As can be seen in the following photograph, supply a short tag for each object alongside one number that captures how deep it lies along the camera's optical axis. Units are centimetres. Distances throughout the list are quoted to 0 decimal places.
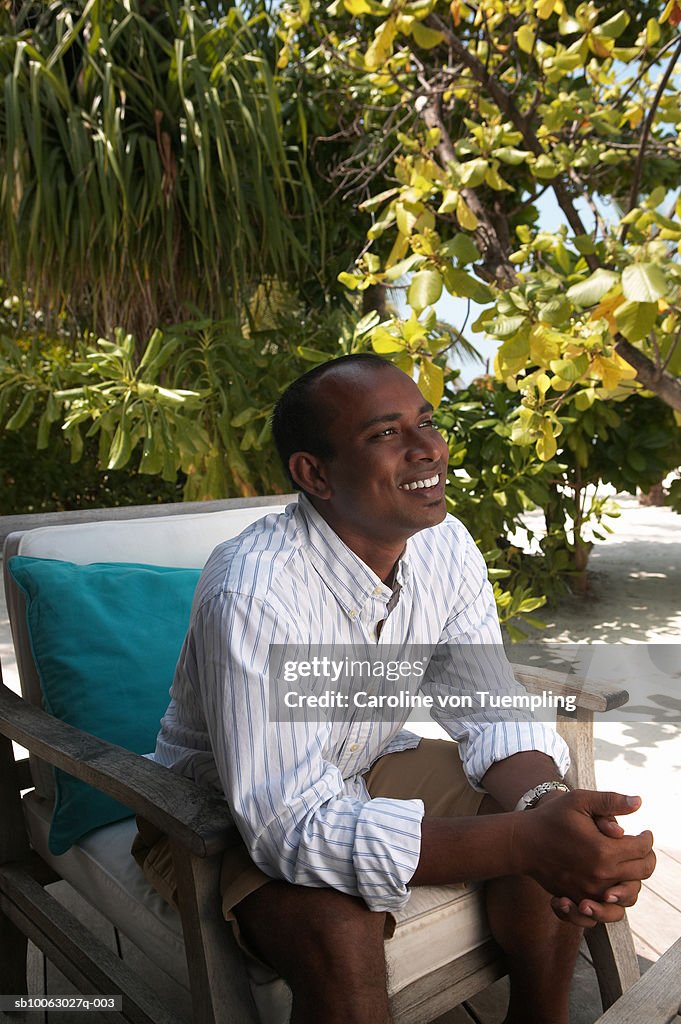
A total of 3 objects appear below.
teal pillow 143
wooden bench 101
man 99
